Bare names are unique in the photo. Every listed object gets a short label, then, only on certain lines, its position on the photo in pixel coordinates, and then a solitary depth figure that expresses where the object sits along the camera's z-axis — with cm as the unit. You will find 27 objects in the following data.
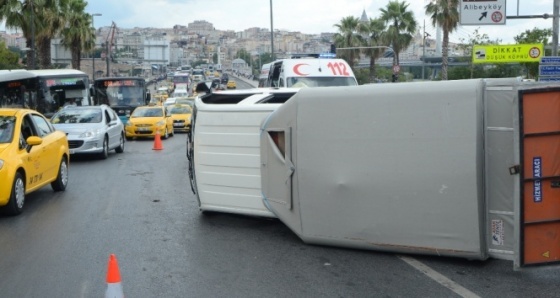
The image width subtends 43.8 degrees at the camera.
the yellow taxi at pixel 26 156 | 1009
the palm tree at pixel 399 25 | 6031
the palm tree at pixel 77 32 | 4802
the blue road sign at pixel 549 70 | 1772
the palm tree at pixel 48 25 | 4213
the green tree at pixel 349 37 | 6750
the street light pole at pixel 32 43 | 3686
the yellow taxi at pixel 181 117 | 3319
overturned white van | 632
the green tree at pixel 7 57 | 7102
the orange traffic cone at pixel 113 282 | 545
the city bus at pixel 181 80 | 8675
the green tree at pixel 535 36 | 4675
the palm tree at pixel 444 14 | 4662
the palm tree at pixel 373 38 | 6209
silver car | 1859
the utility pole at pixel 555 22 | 1908
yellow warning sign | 2609
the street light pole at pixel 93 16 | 5319
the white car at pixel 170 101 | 4253
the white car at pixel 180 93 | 6695
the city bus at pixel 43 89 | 2591
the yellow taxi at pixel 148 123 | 2755
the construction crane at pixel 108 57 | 6331
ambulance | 2058
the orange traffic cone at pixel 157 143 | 2285
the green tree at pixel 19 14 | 3959
